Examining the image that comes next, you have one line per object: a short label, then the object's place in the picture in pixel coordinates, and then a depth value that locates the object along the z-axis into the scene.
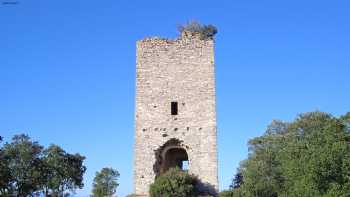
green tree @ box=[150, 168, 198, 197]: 20.22
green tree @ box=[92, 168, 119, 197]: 47.53
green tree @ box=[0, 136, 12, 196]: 33.81
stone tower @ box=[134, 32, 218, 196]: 21.53
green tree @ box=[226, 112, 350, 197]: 18.23
